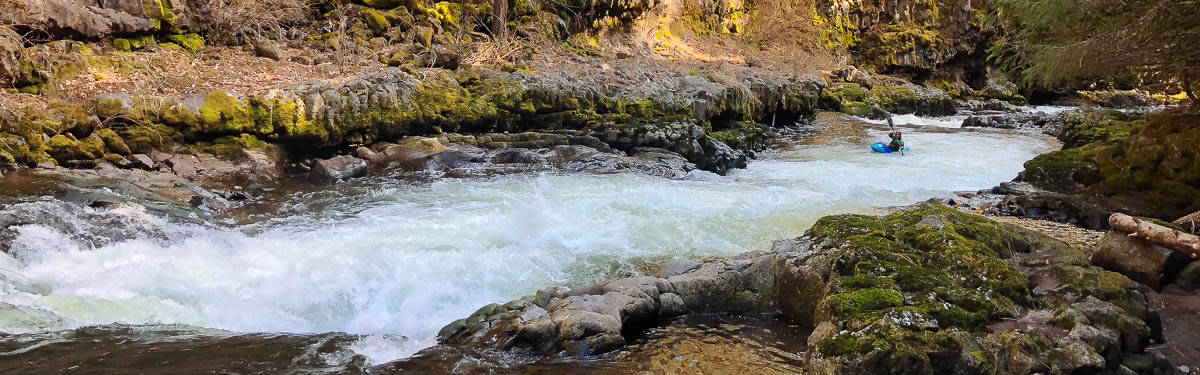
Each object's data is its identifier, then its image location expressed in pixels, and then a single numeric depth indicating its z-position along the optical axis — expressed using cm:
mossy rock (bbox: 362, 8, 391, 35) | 1590
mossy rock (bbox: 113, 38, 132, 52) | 1176
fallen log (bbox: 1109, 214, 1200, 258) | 506
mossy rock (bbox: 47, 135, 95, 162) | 926
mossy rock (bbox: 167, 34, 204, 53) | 1271
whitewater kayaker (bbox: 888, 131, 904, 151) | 1612
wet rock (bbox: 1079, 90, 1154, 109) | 2975
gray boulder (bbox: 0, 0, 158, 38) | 1073
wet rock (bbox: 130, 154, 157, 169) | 977
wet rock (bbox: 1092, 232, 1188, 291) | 508
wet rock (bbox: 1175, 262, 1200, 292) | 500
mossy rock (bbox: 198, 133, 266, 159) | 1070
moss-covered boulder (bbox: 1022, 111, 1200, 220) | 888
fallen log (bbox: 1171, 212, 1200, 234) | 572
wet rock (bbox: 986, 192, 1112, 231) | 927
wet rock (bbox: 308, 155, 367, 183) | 1098
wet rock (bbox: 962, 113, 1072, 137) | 2172
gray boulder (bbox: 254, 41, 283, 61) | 1309
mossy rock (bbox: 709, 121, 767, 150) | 1625
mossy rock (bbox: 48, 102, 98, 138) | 942
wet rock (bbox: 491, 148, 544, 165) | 1288
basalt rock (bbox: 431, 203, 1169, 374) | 399
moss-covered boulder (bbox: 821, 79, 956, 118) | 2636
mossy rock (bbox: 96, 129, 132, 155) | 972
